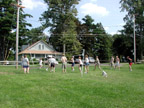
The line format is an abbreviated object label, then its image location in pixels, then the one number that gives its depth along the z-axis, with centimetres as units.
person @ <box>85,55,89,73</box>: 1747
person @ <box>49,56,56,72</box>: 1683
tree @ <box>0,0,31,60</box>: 4338
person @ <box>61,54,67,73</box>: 1698
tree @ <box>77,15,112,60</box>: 5831
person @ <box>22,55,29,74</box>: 1544
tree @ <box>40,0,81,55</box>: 4675
